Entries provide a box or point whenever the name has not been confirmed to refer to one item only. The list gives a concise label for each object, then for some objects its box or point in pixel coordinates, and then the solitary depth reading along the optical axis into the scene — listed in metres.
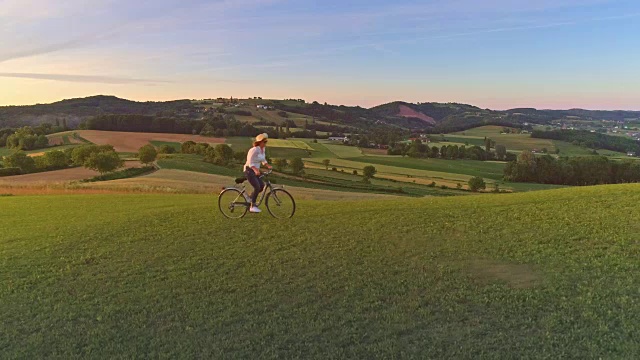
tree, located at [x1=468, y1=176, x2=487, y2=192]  55.72
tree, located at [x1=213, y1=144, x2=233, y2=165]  69.56
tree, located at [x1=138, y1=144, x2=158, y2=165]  62.81
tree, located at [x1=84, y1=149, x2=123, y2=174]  53.56
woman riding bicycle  11.91
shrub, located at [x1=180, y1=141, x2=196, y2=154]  79.75
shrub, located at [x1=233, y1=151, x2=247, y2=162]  73.06
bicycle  12.62
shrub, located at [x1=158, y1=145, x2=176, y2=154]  75.70
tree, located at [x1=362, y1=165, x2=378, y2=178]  62.59
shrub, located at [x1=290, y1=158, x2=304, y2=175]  62.17
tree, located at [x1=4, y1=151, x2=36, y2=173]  57.31
